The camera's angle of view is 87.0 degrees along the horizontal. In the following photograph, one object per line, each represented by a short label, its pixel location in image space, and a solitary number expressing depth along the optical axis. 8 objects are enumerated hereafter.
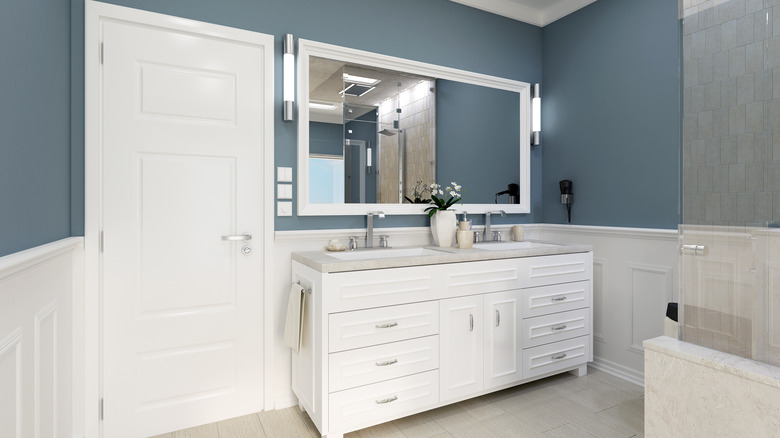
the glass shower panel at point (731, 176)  0.92
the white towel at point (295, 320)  2.11
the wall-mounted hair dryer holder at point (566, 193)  3.13
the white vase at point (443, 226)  2.71
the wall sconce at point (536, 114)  3.33
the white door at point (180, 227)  2.03
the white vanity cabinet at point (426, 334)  1.96
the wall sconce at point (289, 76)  2.34
